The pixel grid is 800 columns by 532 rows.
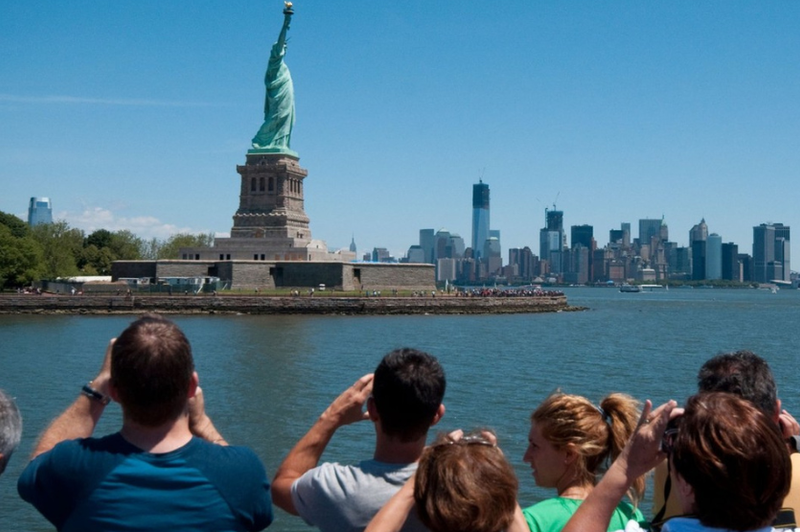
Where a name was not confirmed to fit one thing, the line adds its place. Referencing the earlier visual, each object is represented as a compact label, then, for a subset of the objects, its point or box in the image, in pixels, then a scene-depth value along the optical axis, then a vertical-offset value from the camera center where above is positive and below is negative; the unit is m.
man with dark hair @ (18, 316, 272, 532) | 3.36 -0.72
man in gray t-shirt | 3.62 -0.71
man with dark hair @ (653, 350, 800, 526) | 3.93 -0.46
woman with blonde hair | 3.94 -0.71
